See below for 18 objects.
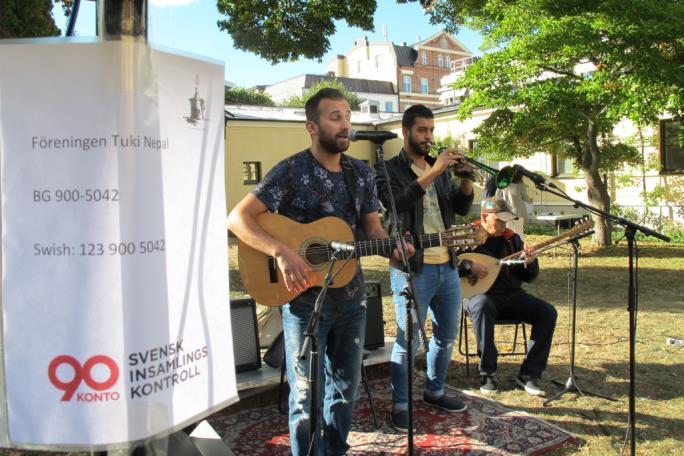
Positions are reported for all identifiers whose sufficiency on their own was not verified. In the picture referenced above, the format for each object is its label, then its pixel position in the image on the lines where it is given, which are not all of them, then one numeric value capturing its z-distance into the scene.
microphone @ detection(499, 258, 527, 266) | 4.71
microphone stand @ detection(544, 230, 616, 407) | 4.42
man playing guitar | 2.80
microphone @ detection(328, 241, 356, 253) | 2.67
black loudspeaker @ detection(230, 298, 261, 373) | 4.36
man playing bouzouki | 4.73
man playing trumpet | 3.67
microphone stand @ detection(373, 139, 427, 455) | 2.76
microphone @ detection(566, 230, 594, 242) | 4.32
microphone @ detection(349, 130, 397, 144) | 2.84
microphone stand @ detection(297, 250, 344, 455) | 2.48
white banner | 1.65
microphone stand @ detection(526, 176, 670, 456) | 3.23
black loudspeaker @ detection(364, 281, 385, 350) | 4.93
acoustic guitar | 2.93
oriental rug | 3.71
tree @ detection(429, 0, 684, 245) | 8.84
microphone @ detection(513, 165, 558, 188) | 3.20
